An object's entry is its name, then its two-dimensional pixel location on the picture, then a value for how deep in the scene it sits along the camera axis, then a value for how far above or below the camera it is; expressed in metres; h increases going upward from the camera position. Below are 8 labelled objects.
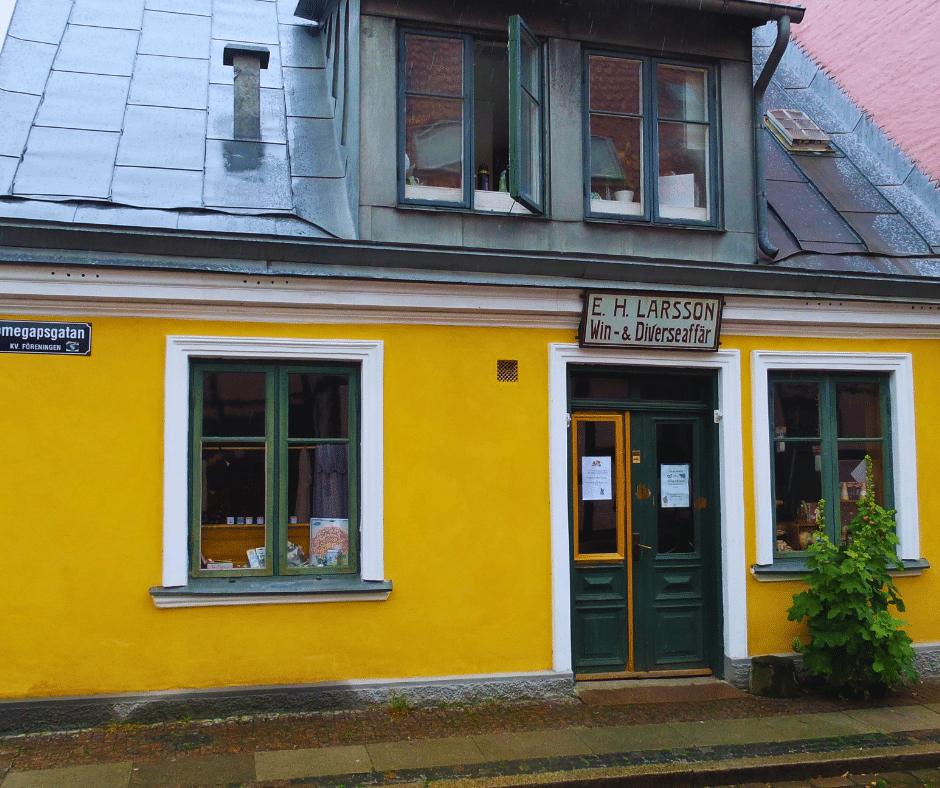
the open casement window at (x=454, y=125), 7.39 +2.92
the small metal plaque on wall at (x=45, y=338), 6.31 +0.99
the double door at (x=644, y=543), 7.68 -0.61
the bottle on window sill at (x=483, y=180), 7.59 +2.49
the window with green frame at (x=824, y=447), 7.95 +0.23
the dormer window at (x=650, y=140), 7.80 +2.94
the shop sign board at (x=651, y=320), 7.31 +1.26
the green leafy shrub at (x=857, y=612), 7.11 -1.12
